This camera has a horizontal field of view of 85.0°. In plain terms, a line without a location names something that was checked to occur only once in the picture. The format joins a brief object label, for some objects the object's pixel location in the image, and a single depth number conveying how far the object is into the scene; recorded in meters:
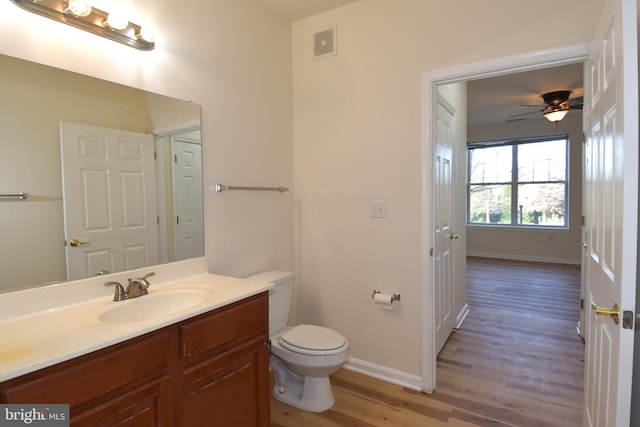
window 6.23
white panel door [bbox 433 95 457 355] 2.60
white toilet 2.00
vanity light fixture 1.36
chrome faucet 1.52
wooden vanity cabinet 1.00
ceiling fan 4.29
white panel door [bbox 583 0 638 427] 1.03
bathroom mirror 1.30
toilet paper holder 2.38
